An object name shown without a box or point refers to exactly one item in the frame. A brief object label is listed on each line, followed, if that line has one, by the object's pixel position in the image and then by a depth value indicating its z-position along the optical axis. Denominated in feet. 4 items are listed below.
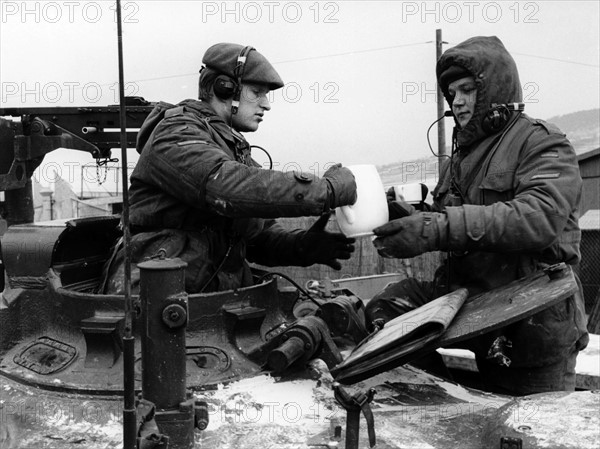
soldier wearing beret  11.09
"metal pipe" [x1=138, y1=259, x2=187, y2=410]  8.05
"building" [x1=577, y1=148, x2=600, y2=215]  50.55
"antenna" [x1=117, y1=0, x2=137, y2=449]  7.14
